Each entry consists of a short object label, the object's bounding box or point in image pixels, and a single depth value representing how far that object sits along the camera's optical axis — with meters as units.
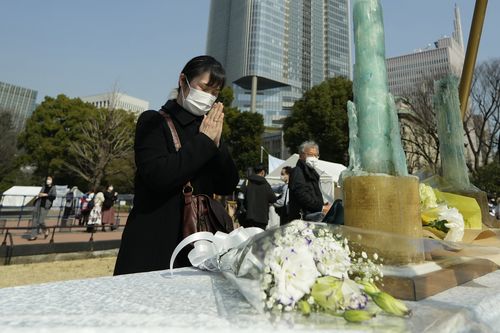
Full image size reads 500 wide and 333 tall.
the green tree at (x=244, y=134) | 30.48
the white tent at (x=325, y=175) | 9.48
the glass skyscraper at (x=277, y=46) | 59.47
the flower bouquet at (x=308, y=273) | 0.69
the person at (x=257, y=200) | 6.14
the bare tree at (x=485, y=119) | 17.97
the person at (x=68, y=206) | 13.08
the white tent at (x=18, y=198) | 17.08
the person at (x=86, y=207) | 12.58
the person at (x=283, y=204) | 6.14
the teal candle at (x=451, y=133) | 2.60
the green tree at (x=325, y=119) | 25.14
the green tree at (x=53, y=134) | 28.08
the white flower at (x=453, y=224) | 1.51
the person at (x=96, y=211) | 11.48
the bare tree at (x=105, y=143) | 20.58
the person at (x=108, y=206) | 11.80
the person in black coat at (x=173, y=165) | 1.48
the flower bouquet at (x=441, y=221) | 1.52
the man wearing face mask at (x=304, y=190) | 4.18
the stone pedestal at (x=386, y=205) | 1.22
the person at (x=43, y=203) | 8.76
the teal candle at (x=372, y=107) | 1.35
